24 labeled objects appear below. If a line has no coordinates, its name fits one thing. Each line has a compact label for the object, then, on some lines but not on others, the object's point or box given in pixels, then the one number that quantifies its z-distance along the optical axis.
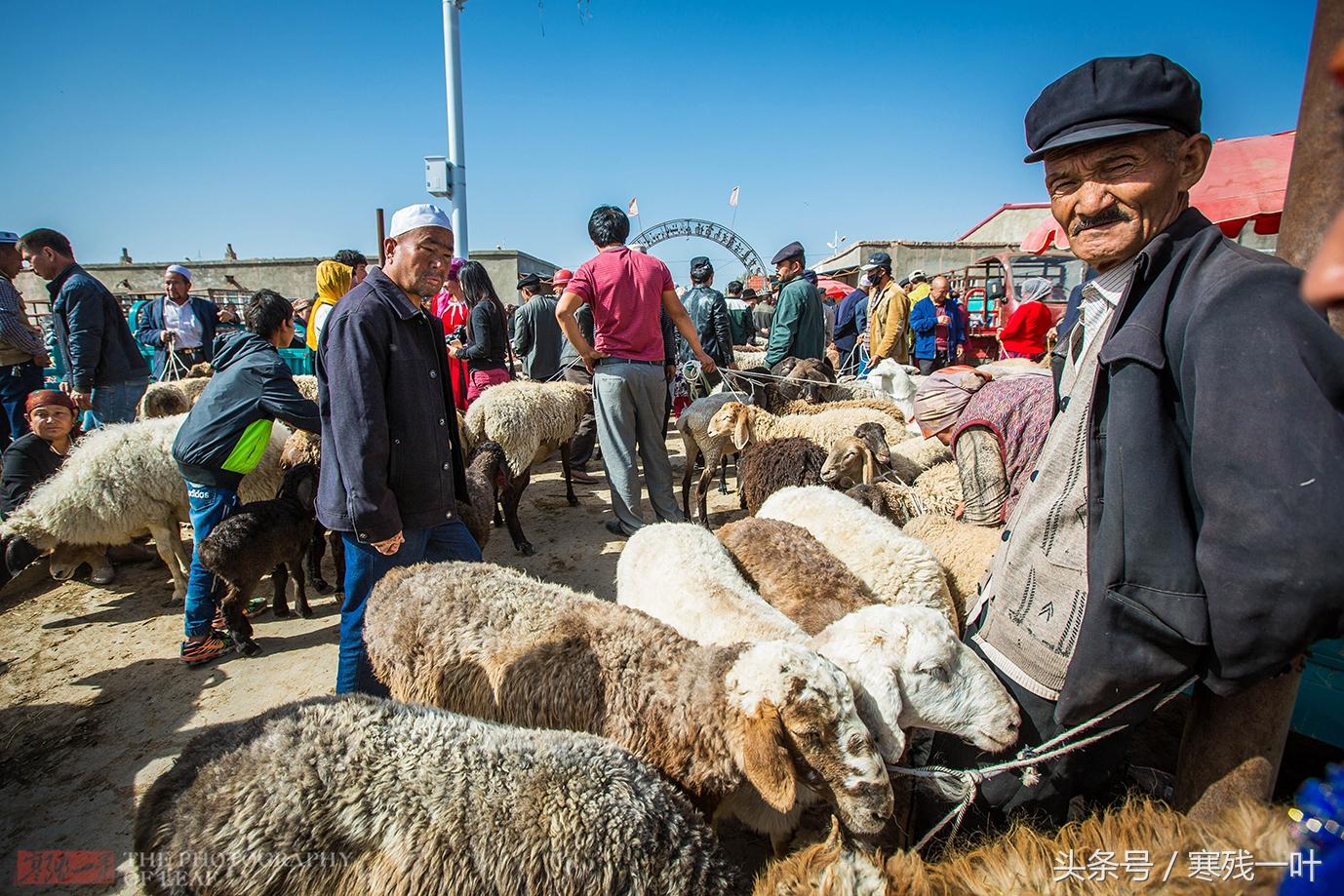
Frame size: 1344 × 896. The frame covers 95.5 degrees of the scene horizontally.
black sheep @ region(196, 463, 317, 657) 3.61
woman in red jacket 8.32
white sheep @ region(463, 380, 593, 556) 5.68
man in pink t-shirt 4.70
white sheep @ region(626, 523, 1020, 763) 1.74
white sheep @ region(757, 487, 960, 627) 3.00
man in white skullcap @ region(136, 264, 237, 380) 7.18
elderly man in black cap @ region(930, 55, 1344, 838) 1.07
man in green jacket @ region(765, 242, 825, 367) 7.17
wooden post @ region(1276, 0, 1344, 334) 1.66
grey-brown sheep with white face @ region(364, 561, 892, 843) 1.67
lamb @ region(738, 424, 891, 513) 4.75
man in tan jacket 8.00
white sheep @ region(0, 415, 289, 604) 4.07
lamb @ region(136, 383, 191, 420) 5.76
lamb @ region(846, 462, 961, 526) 4.11
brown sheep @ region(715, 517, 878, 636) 2.77
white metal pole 10.80
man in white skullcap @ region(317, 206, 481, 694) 2.41
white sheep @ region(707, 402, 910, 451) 5.55
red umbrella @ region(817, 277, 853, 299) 15.22
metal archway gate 41.19
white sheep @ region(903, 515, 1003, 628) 3.11
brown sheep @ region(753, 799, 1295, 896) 1.33
